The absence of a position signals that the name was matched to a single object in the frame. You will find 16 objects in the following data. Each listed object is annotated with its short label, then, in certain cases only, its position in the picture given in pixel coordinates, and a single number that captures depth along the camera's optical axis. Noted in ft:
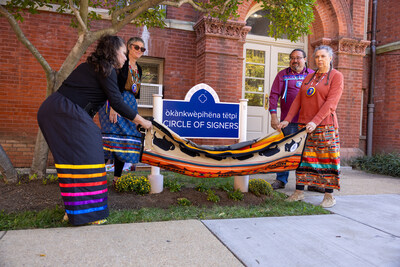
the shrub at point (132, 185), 13.38
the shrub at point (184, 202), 12.34
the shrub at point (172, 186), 14.24
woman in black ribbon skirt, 8.69
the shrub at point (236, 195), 13.41
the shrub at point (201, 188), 14.37
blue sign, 14.15
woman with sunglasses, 12.30
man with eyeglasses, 15.29
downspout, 30.55
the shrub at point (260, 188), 14.40
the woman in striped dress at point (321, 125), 12.37
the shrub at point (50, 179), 13.79
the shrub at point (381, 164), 24.31
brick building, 21.80
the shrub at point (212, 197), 13.00
